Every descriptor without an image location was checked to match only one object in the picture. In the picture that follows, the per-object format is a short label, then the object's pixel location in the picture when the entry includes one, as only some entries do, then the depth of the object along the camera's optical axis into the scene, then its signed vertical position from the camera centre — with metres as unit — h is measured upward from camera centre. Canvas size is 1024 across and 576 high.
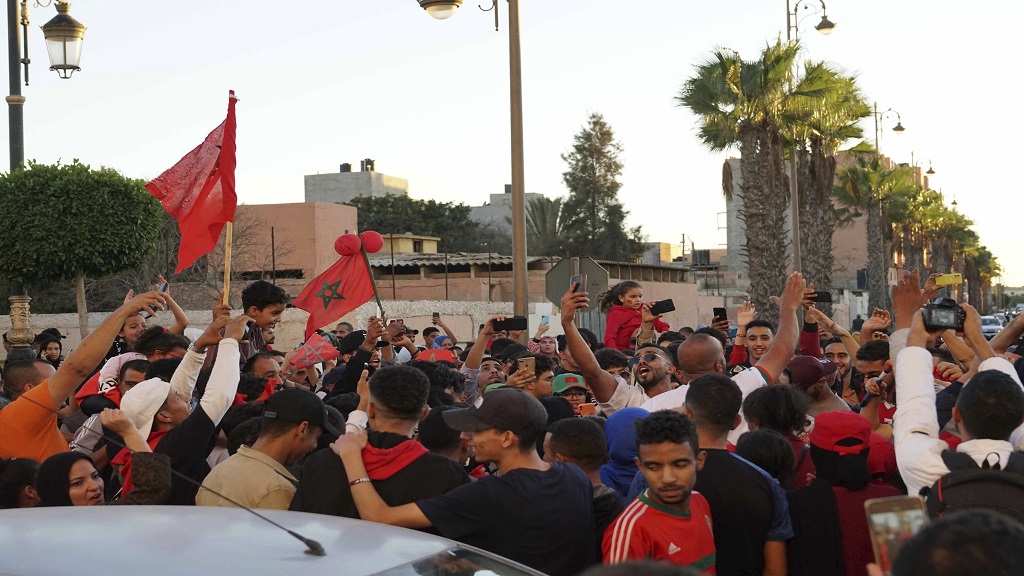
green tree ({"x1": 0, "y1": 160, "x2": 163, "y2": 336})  21.06 +1.31
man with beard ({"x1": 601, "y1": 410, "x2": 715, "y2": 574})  3.91 -0.81
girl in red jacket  11.63 -0.38
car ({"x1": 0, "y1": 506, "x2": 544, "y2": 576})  2.72 -0.64
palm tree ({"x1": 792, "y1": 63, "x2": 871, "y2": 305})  27.88 +3.85
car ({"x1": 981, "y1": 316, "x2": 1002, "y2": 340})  47.22 -2.24
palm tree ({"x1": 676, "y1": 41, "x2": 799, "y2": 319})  27.23 +3.75
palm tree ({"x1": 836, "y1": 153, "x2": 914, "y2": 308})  48.56 +3.45
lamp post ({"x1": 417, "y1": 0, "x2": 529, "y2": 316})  12.60 +1.30
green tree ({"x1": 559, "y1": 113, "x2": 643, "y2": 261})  70.81 +5.05
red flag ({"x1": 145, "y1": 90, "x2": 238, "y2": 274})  9.08 +0.81
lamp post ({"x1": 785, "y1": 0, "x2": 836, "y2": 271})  26.06 +2.52
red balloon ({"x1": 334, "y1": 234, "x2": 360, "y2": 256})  10.94 +0.40
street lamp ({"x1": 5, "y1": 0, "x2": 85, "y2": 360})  12.44 +2.66
